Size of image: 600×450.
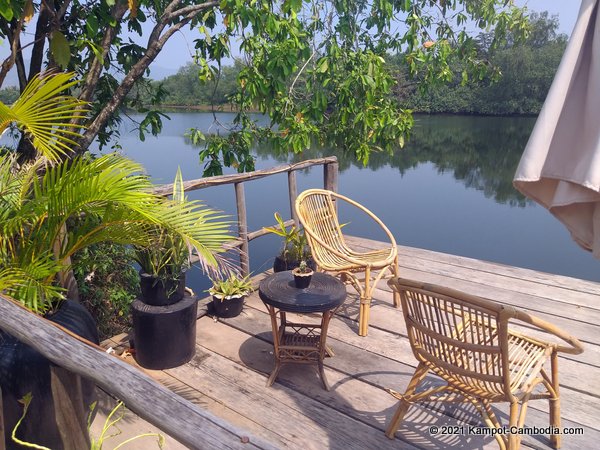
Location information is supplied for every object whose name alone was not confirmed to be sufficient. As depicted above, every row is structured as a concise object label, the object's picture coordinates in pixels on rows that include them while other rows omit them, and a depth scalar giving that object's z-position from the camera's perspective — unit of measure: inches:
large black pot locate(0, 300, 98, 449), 67.4
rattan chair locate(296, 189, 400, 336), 115.0
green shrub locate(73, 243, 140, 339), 145.3
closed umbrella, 48.2
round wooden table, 87.8
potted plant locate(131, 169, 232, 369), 92.8
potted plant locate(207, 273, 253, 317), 118.7
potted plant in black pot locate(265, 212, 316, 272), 136.9
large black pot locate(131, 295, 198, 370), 93.6
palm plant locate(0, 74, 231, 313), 77.4
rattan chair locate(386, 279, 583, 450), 63.8
